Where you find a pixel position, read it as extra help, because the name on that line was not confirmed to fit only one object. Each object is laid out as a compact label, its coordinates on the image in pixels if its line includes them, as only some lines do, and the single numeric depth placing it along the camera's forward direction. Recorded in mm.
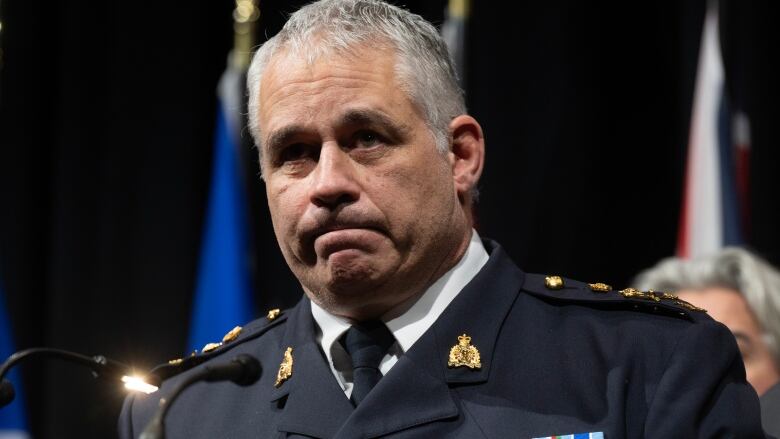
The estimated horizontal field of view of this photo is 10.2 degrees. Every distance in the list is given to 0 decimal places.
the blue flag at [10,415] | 4566
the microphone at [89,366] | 3334
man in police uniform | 3412
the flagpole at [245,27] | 4649
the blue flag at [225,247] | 4692
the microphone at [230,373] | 3256
